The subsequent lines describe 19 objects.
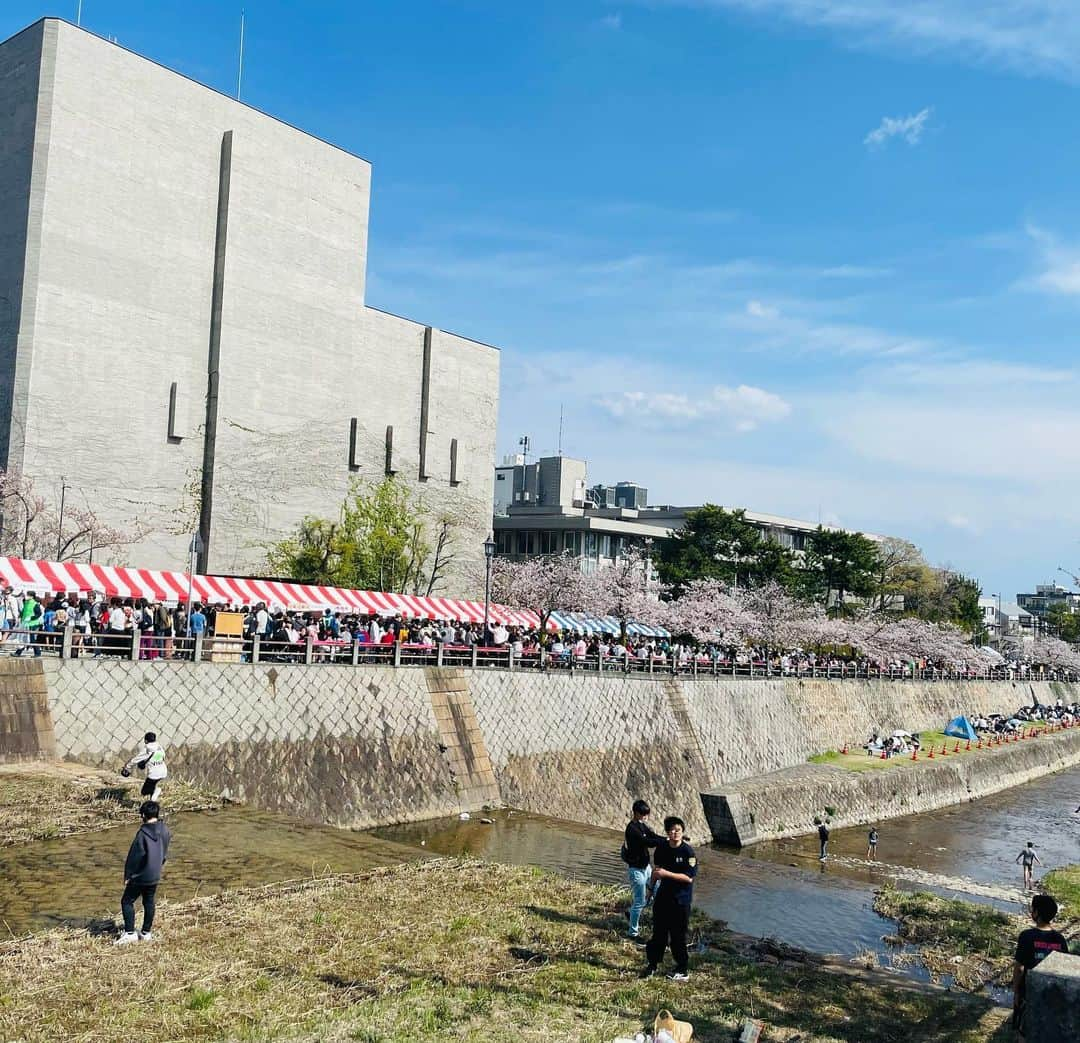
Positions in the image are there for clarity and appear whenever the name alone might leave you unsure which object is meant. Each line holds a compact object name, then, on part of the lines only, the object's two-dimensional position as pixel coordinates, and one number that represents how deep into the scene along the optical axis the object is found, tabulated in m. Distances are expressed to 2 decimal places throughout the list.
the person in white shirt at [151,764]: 13.97
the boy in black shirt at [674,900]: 9.84
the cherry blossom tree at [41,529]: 36.69
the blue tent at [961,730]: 55.03
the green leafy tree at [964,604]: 99.06
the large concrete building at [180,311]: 38.31
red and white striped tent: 26.12
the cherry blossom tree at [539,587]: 58.16
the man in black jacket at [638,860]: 11.02
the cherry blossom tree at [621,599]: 57.88
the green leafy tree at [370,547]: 46.75
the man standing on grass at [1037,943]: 7.96
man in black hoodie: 9.62
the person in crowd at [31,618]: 21.00
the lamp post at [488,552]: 30.97
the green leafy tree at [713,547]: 70.75
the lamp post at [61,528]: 37.88
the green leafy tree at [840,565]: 77.50
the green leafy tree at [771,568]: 71.69
